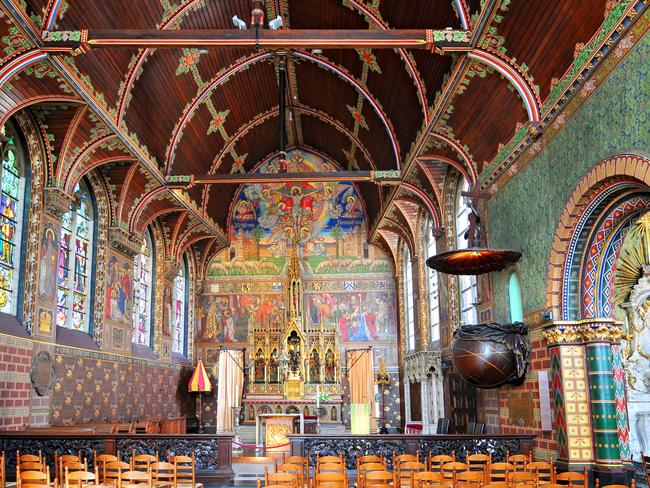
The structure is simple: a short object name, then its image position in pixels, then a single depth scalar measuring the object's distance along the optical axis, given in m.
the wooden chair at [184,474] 9.64
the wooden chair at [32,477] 7.72
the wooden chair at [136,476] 7.89
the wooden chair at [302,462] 9.65
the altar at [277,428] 17.08
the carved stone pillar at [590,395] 10.23
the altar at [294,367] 22.75
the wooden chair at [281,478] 7.67
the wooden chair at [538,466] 8.60
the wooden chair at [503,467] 8.40
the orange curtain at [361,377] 23.61
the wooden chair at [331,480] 8.29
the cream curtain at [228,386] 22.81
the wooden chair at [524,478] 8.00
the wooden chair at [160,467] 8.84
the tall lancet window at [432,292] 20.38
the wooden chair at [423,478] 7.68
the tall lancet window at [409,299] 23.92
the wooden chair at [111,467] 9.07
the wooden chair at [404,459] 9.48
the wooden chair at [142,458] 9.68
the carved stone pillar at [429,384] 18.81
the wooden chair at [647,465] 8.32
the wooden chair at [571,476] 7.62
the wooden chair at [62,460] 9.38
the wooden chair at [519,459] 9.70
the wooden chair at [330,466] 8.97
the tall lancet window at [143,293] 20.66
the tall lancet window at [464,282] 16.70
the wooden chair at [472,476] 7.97
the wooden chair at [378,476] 7.71
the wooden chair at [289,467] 8.59
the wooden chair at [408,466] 8.84
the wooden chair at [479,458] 9.25
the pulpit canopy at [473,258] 11.86
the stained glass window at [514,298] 12.98
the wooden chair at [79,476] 7.61
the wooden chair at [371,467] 8.52
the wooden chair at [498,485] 7.00
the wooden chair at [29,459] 9.48
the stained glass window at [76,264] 16.20
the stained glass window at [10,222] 13.62
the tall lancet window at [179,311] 24.61
